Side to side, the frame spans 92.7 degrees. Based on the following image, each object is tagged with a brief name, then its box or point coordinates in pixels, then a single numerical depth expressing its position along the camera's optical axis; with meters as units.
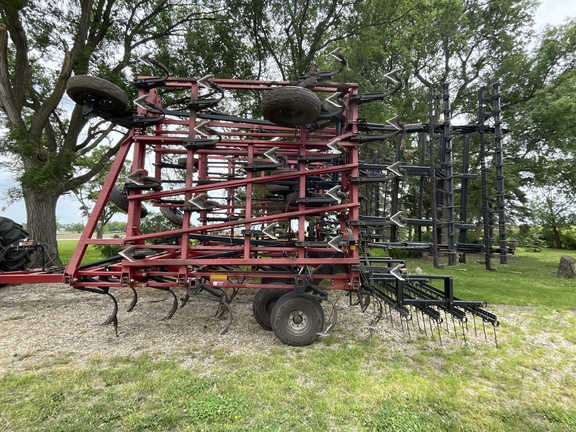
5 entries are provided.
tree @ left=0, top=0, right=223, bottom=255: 6.87
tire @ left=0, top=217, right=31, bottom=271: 5.61
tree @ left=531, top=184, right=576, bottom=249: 17.64
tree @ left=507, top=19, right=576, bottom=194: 12.53
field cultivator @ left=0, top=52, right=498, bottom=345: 3.51
